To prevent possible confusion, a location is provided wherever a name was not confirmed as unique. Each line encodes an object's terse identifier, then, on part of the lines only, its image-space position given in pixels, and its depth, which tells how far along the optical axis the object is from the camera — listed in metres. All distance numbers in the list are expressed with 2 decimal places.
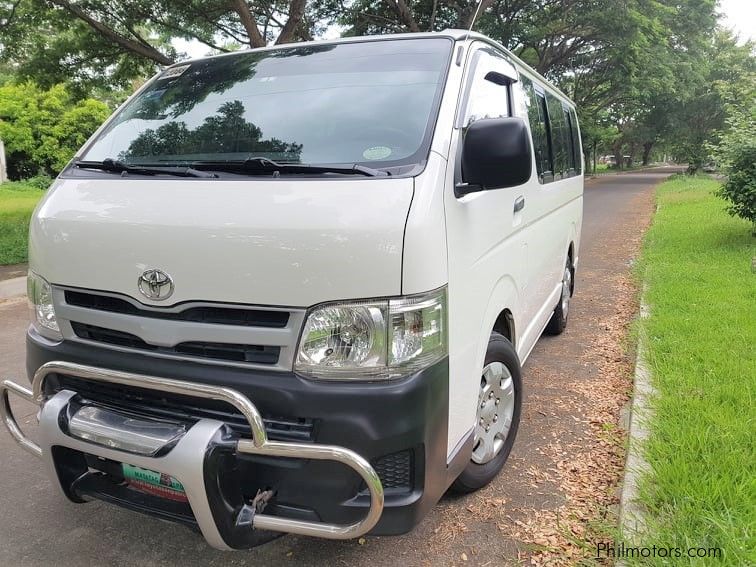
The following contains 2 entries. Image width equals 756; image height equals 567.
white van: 1.93
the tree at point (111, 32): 11.52
